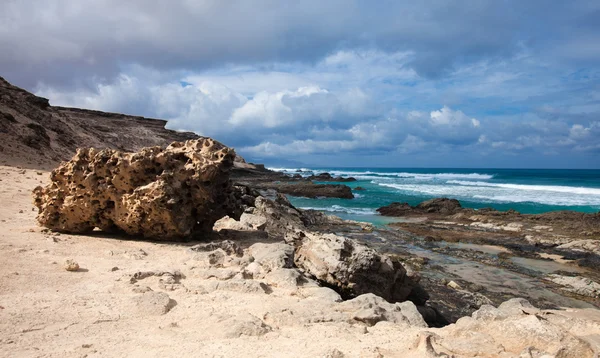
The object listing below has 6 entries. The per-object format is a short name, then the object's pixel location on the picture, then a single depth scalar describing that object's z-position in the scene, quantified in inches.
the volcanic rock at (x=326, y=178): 2559.8
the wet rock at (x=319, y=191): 1436.9
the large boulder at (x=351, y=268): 264.4
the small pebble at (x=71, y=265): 224.8
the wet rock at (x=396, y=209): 991.0
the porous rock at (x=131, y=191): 304.2
